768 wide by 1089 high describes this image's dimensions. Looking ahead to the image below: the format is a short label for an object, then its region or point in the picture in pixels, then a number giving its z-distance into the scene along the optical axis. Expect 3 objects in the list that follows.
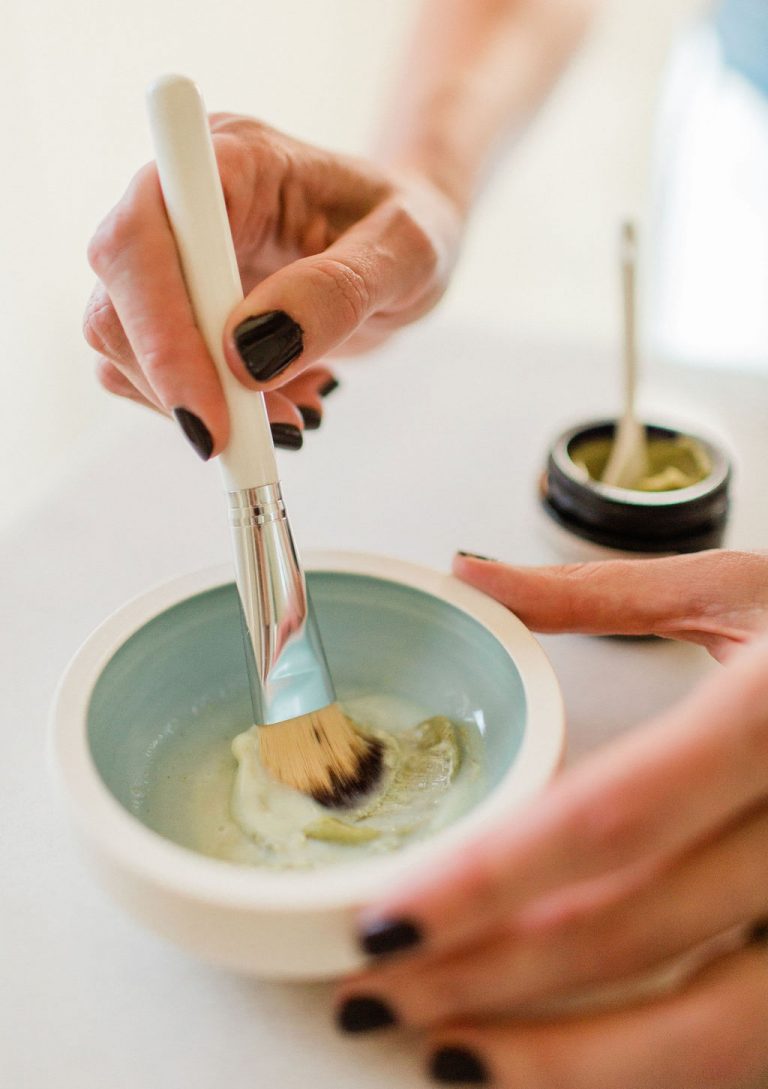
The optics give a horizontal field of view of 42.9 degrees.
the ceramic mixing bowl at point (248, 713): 0.40
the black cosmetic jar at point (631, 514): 0.71
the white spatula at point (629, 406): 0.79
